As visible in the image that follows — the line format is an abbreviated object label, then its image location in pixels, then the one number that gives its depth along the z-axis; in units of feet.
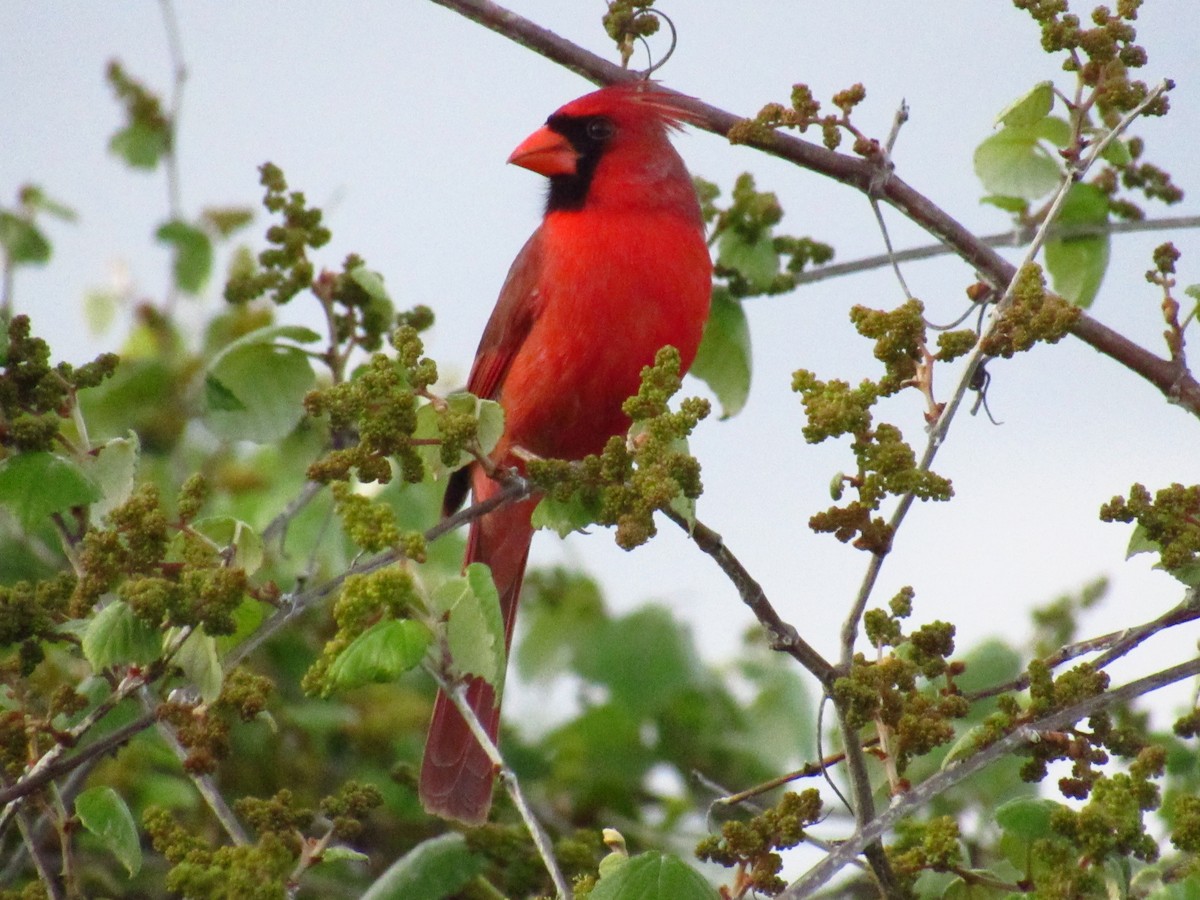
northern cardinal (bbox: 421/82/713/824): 17.92
